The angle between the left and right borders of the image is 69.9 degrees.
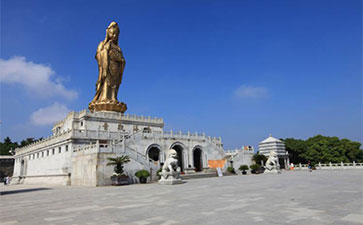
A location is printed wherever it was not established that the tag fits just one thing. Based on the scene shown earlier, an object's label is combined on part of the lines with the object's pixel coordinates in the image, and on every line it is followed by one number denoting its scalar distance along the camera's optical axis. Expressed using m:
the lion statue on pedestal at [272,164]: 31.95
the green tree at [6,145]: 67.94
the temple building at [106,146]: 25.77
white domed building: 42.28
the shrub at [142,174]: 24.72
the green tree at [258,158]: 38.28
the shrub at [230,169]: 34.99
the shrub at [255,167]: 35.16
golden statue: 44.31
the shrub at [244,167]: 34.94
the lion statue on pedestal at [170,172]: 20.92
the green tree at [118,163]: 23.56
